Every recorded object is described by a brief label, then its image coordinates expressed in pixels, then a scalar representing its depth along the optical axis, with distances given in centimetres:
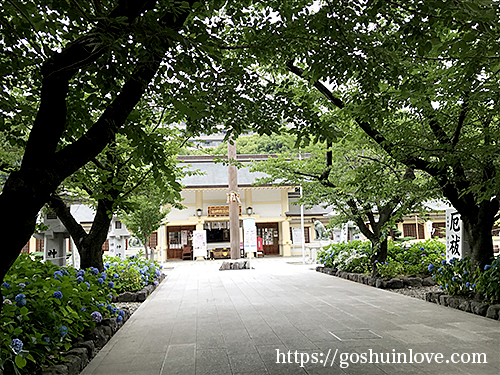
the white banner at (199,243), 2072
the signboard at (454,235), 774
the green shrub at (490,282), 591
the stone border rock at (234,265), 1703
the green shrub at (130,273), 912
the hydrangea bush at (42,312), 315
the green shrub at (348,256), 1185
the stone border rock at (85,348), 354
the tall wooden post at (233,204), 2033
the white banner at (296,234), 2455
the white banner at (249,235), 1753
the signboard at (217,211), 2681
